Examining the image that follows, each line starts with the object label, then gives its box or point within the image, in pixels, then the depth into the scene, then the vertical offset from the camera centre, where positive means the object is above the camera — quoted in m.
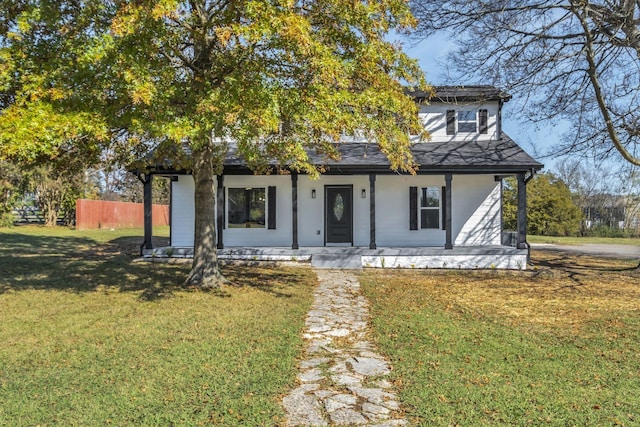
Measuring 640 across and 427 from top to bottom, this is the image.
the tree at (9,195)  23.32 +1.53
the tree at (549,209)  26.55 +0.72
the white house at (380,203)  13.97 +0.59
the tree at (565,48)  10.03 +4.32
